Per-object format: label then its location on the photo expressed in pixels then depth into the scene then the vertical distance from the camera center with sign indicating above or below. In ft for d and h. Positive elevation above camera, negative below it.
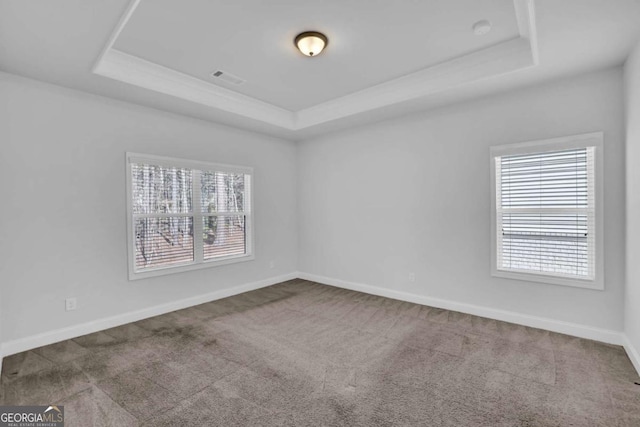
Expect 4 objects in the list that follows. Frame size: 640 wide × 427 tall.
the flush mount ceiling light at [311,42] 9.07 +4.98
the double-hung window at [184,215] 12.54 -0.12
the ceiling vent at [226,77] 11.62 +5.11
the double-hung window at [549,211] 10.24 -0.09
